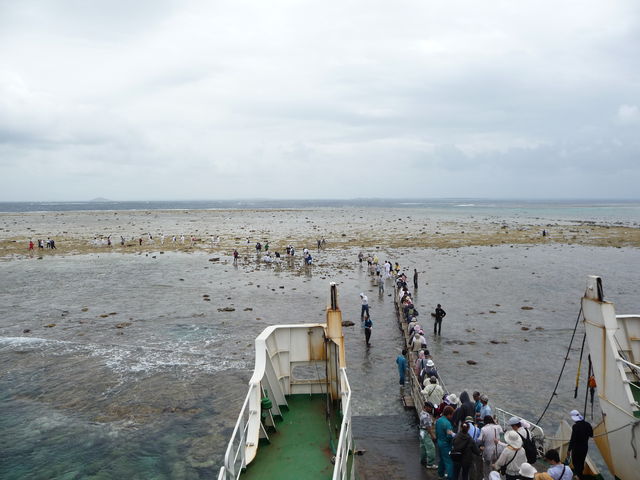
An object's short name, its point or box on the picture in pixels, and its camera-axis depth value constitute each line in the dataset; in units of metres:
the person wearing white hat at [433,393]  11.34
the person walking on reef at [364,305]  22.10
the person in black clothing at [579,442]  8.73
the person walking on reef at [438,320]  20.92
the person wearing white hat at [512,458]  7.98
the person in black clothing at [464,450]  8.30
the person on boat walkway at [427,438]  10.08
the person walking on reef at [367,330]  19.69
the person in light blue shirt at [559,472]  7.27
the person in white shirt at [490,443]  8.66
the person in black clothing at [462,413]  10.00
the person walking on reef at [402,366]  14.74
